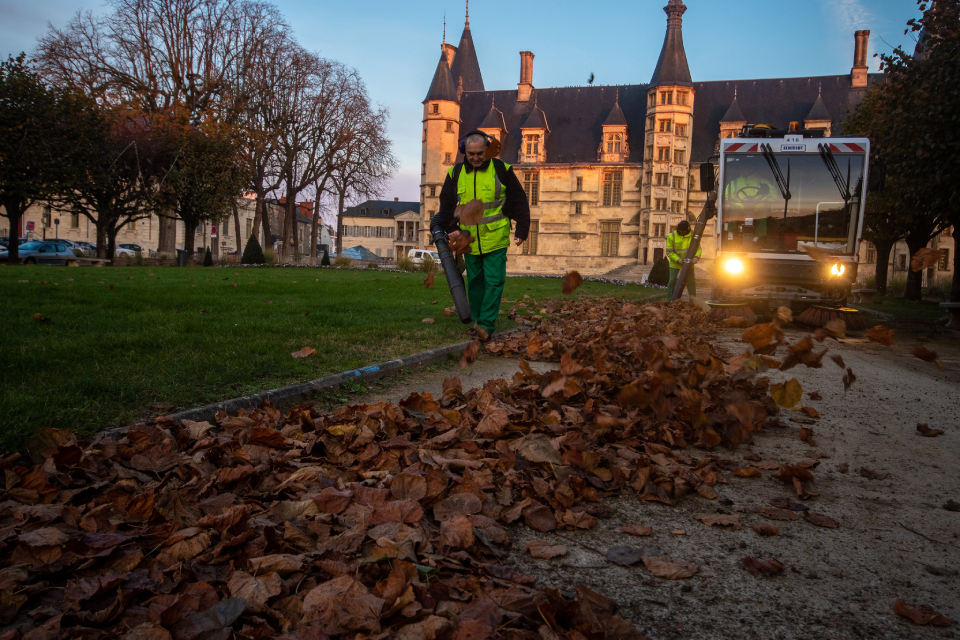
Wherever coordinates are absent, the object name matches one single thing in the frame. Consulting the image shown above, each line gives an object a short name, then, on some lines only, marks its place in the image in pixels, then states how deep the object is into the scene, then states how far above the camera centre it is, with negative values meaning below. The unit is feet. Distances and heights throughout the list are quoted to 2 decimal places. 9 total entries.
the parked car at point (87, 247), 152.51 +1.61
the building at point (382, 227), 342.64 +19.13
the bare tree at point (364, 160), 136.98 +22.04
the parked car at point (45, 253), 116.67 -0.11
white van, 155.74 +2.67
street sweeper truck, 38.91 +3.43
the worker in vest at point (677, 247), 48.85 +1.98
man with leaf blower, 23.16 +1.93
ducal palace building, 177.99 +38.33
